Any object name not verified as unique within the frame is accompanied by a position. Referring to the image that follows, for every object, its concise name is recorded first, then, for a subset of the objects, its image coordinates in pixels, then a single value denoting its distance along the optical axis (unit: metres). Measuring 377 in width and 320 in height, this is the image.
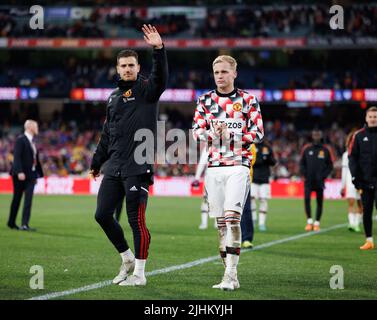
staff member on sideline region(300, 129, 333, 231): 17.79
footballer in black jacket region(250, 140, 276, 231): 16.72
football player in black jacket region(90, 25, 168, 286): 8.12
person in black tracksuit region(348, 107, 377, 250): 12.26
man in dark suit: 16.38
